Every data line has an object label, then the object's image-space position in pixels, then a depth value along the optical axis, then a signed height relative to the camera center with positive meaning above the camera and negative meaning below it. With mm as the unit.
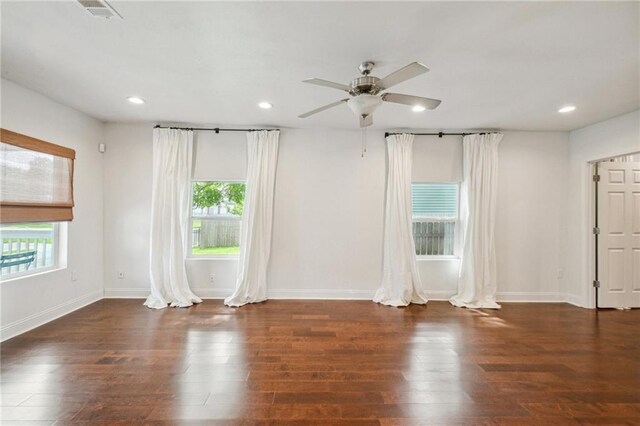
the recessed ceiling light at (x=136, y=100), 3236 +1348
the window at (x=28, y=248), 2943 -394
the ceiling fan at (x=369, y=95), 2123 +988
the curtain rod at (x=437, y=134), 4300 +1307
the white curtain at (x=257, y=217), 4113 -7
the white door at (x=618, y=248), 4070 -384
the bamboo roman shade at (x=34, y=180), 2783 +368
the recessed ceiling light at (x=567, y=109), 3360 +1356
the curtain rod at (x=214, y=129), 4216 +1303
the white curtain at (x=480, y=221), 4172 -19
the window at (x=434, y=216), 4508 +43
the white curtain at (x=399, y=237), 4160 -275
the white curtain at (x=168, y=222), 3990 -100
